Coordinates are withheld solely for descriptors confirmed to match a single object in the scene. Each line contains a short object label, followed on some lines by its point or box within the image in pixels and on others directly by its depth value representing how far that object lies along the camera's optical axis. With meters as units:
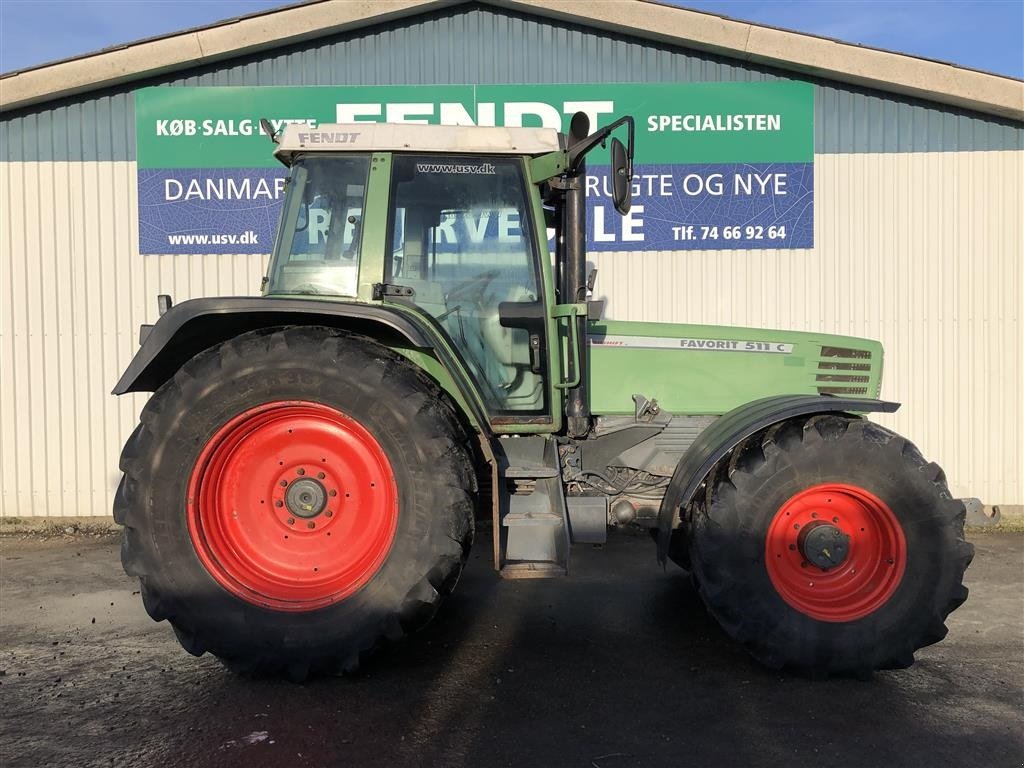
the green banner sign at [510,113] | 6.61
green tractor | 3.12
